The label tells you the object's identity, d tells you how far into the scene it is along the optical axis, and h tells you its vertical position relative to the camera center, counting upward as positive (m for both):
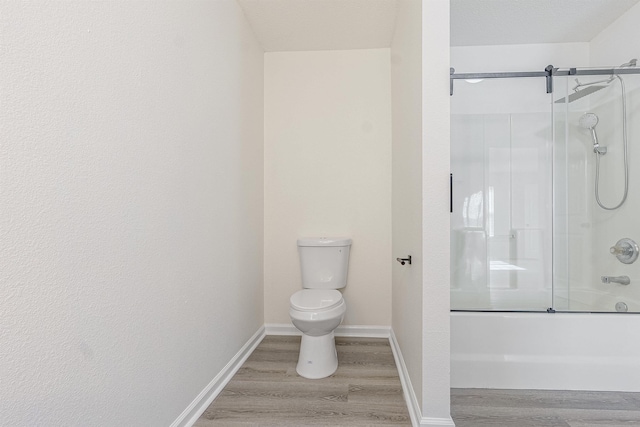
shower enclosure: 2.00 +0.17
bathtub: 1.60 -0.79
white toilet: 1.68 -0.66
